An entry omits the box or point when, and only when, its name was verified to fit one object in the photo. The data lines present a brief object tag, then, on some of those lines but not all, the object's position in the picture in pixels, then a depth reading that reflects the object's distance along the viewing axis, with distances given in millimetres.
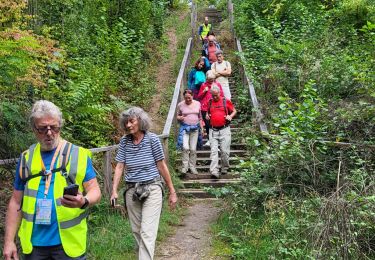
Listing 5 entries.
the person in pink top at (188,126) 9742
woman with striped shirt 5207
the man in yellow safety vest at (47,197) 3279
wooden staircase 9281
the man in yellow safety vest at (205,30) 18775
